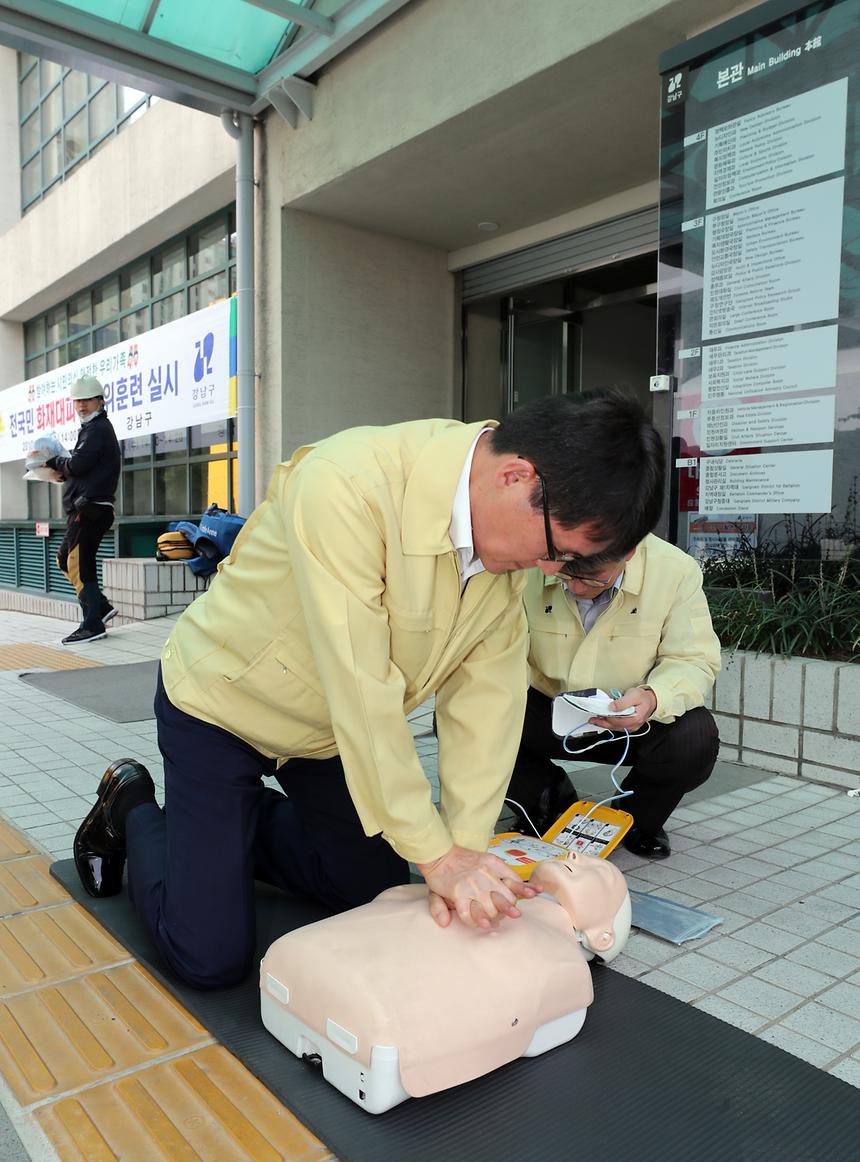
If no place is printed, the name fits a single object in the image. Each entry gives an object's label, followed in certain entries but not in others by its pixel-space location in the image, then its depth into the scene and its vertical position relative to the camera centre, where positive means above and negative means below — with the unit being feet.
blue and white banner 27.04 +4.29
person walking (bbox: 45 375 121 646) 22.35 +0.35
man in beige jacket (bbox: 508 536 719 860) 8.41 -1.62
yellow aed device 7.92 -3.18
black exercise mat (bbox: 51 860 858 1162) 4.79 -3.51
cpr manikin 4.87 -2.88
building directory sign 12.77 +3.70
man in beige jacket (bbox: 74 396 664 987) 4.84 -1.08
